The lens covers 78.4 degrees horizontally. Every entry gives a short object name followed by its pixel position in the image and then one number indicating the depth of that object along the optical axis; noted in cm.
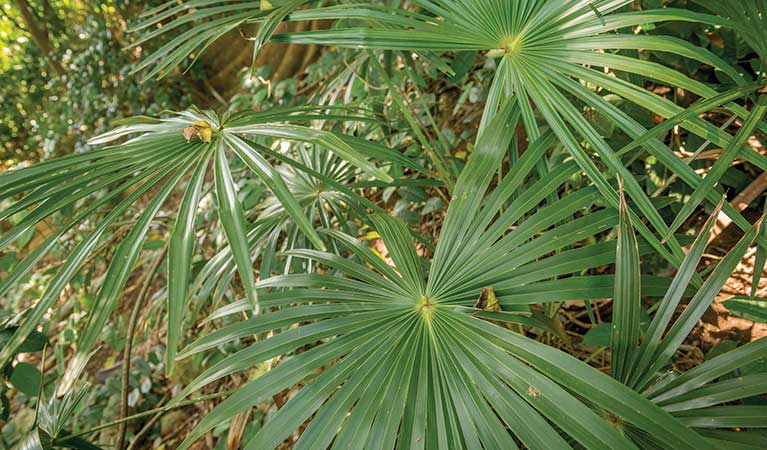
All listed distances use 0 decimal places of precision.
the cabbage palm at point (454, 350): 46
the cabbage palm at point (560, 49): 58
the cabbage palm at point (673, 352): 49
